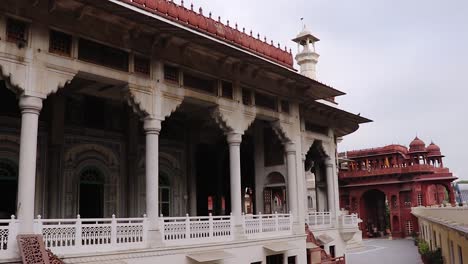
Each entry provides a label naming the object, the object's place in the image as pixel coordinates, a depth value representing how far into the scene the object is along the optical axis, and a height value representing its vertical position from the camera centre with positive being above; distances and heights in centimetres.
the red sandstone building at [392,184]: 4750 +158
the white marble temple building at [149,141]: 1065 +234
